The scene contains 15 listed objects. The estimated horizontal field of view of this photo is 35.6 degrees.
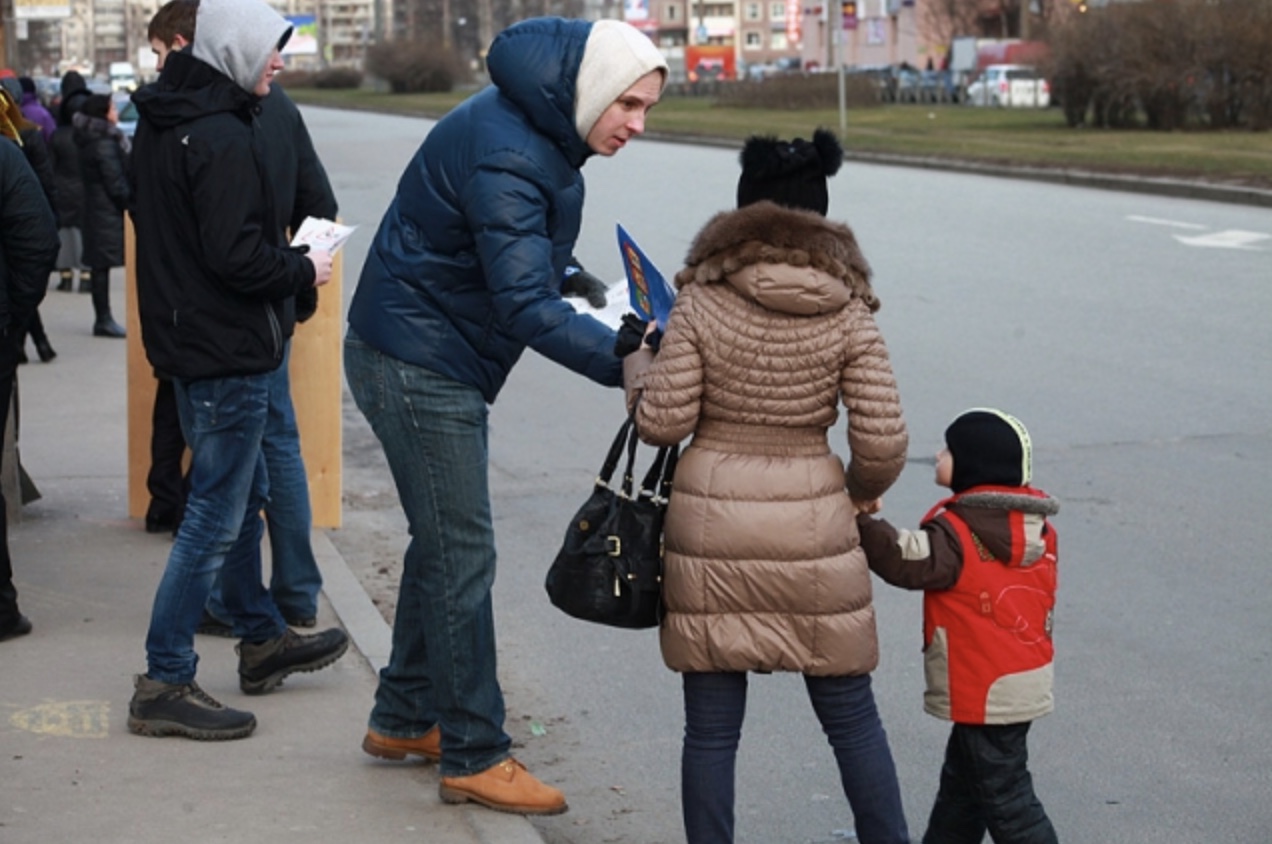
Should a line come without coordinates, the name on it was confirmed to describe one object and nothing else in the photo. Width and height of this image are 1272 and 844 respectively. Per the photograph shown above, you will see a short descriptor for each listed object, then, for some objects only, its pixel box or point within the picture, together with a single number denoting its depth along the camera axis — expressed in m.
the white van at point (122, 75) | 84.25
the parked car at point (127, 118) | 24.69
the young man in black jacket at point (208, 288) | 5.02
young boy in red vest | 4.05
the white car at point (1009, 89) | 57.59
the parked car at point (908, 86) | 65.56
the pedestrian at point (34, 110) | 13.78
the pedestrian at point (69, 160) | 15.37
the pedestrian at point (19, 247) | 5.78
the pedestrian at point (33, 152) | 6.10
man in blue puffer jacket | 4.23
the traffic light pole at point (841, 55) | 37.15
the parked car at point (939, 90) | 65.06
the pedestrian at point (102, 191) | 14.42
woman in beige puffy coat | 3.98
